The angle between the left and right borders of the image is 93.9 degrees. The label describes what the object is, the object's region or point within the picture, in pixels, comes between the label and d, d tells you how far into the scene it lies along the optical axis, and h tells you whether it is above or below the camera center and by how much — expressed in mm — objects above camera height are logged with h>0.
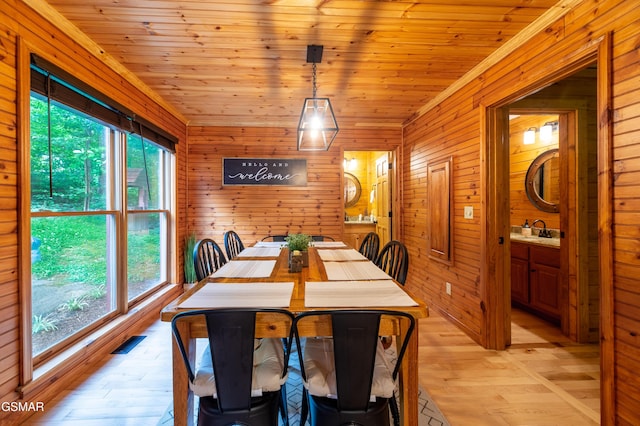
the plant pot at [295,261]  1921 -313
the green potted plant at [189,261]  4137 -658
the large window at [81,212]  1962 +21
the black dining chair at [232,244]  2941 -328
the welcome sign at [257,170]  4492 +653
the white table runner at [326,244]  3130 -342
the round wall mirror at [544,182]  3564 +366
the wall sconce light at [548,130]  3531 +976
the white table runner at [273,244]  3164 -336
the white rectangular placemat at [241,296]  1307 -395
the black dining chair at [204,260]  2043 -363
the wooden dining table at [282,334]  1282 -532
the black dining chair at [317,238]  3992 -336
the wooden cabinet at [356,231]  5781 -359
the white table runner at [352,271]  1771 -377
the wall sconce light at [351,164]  6535 +1071
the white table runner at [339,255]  2381 -359
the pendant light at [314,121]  2273 +727
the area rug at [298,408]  1691 -1179
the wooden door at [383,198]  4867 +245
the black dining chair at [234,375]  1109 -663
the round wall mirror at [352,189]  6527 +516
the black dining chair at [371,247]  2793 -340
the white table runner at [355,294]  1324 -396
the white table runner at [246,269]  1854 -376
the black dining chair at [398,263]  2068 -385
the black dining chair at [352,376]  1114 -676
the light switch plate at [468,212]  2853 -2
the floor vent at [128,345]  2514 -1146
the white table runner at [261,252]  2562 -352
